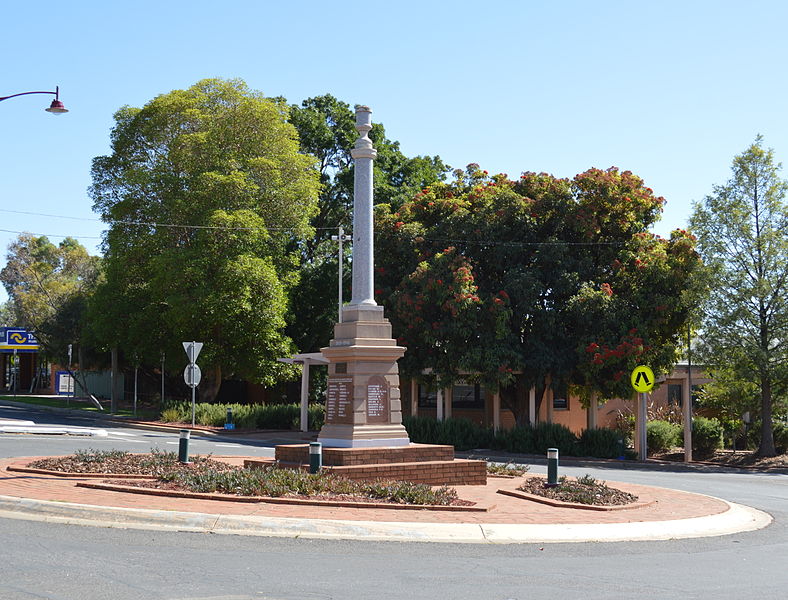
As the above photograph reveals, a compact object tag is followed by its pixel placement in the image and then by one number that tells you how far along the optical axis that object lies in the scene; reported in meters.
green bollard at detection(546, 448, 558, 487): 15.27
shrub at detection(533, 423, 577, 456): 28.17
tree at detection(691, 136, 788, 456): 28.17
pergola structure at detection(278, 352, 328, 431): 32.74
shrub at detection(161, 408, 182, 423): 36.75
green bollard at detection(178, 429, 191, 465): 16.17
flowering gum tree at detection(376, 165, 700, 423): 28.03
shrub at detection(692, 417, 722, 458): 30.97
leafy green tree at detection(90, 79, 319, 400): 36.72
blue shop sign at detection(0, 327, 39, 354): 64.06
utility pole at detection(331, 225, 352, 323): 35.09
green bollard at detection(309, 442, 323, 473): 14.15
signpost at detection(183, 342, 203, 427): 28.98
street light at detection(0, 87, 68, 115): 17.59
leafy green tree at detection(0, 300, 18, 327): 107.03
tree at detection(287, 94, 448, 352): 43.22
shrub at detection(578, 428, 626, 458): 28.00
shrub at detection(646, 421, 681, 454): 31.00
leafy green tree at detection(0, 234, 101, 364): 47.25
